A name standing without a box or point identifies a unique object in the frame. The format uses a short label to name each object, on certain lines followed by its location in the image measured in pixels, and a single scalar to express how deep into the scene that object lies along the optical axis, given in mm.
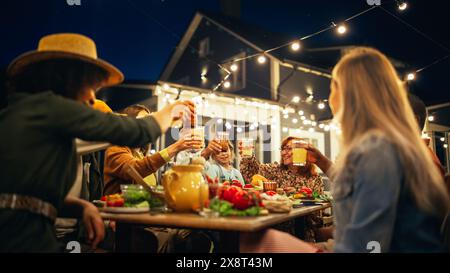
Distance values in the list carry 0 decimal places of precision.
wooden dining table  1566
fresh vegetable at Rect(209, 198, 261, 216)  1816
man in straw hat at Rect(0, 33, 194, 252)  1495
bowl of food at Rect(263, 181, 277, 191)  3361
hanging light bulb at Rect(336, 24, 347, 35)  5411
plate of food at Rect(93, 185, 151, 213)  1941
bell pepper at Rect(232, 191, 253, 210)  1876
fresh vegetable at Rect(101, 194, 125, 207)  2016
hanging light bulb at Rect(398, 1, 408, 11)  4873
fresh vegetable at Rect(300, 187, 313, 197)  3581
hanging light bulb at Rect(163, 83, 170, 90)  8203
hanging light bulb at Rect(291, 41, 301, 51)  6389
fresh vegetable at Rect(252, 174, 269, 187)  3554
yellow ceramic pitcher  1918
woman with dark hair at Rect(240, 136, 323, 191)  5016
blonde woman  1382
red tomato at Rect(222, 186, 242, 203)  1933
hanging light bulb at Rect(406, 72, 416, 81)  6953
